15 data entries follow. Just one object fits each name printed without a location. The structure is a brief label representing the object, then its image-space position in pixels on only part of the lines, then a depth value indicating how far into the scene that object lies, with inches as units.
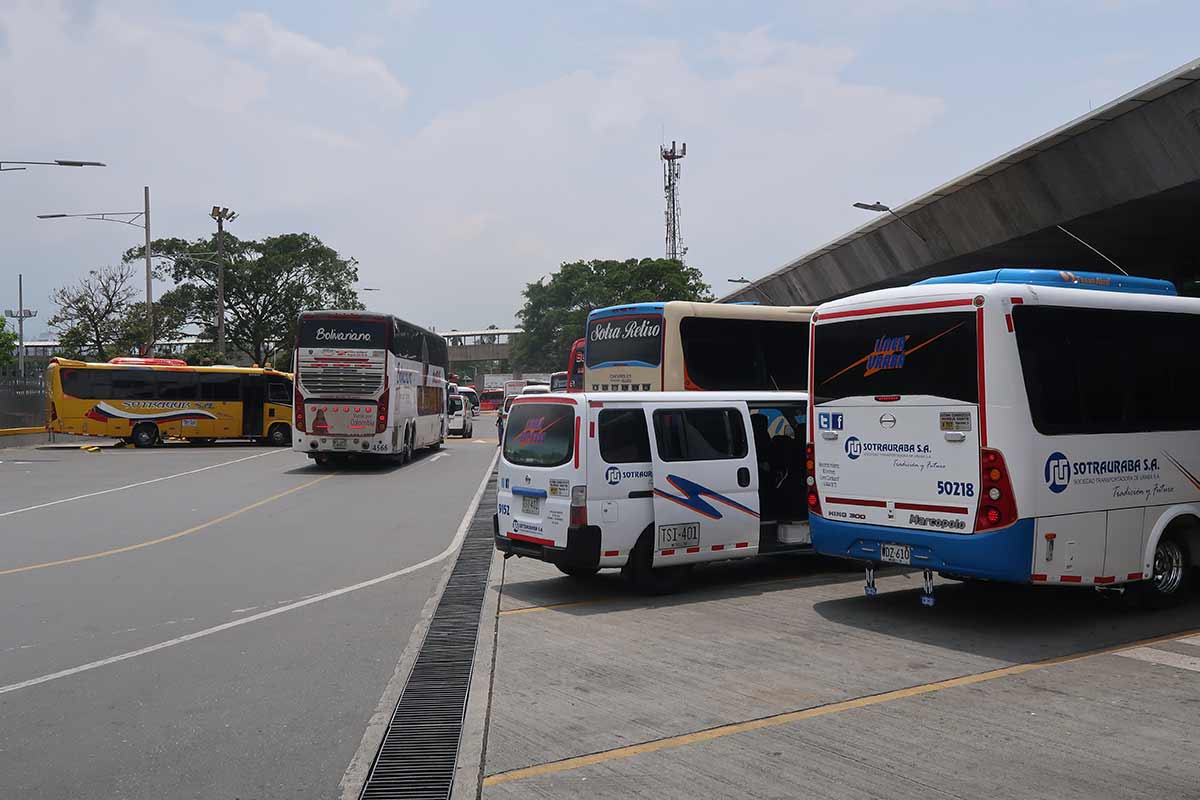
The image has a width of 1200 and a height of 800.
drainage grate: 225.9
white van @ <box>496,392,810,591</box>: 418.3
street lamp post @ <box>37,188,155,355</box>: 1740.9
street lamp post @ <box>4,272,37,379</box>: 3299.7
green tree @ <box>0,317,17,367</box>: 4158.5
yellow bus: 1523.1
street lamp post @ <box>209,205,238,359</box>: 1961.1
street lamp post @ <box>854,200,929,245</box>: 1141.1
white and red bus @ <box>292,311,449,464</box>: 1113.4
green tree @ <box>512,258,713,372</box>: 3496.6
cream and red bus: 725.3
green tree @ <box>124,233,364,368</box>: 2645.2
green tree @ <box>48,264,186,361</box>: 2256.4
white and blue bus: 345.4
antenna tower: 3602.4
